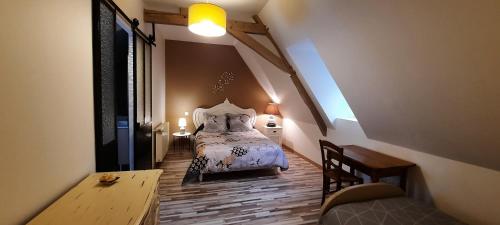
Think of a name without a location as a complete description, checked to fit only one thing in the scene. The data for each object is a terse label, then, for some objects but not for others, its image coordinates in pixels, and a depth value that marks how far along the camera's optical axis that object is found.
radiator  3.77
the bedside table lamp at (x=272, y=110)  5.36
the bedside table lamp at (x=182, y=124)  4.89
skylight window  3.20
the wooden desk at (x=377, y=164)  2.35
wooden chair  2.54
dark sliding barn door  1.66
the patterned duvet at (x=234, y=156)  3.37
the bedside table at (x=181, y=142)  5.09
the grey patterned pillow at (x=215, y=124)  4.70
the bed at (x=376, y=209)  1.70
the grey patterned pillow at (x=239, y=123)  4.76
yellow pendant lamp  2.07
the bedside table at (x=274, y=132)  5.09
